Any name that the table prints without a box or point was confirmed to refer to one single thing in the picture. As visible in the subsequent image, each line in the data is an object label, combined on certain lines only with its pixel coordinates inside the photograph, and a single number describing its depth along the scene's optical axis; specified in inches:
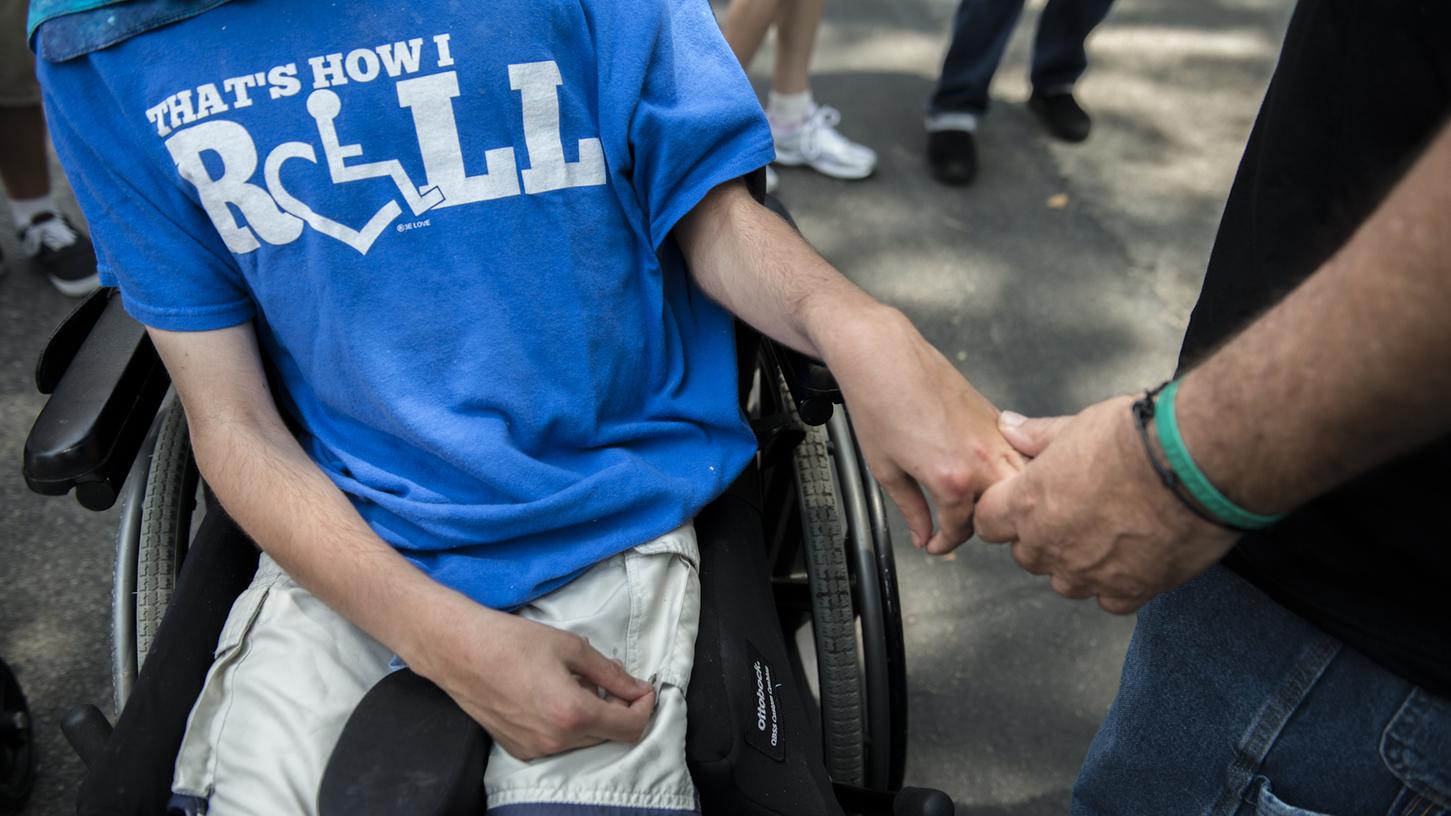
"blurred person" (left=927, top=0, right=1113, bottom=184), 136.3
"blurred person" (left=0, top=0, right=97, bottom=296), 113.0
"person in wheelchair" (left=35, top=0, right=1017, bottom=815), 48.6
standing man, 30.2
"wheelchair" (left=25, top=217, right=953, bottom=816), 48.4
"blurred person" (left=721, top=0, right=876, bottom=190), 131.0
